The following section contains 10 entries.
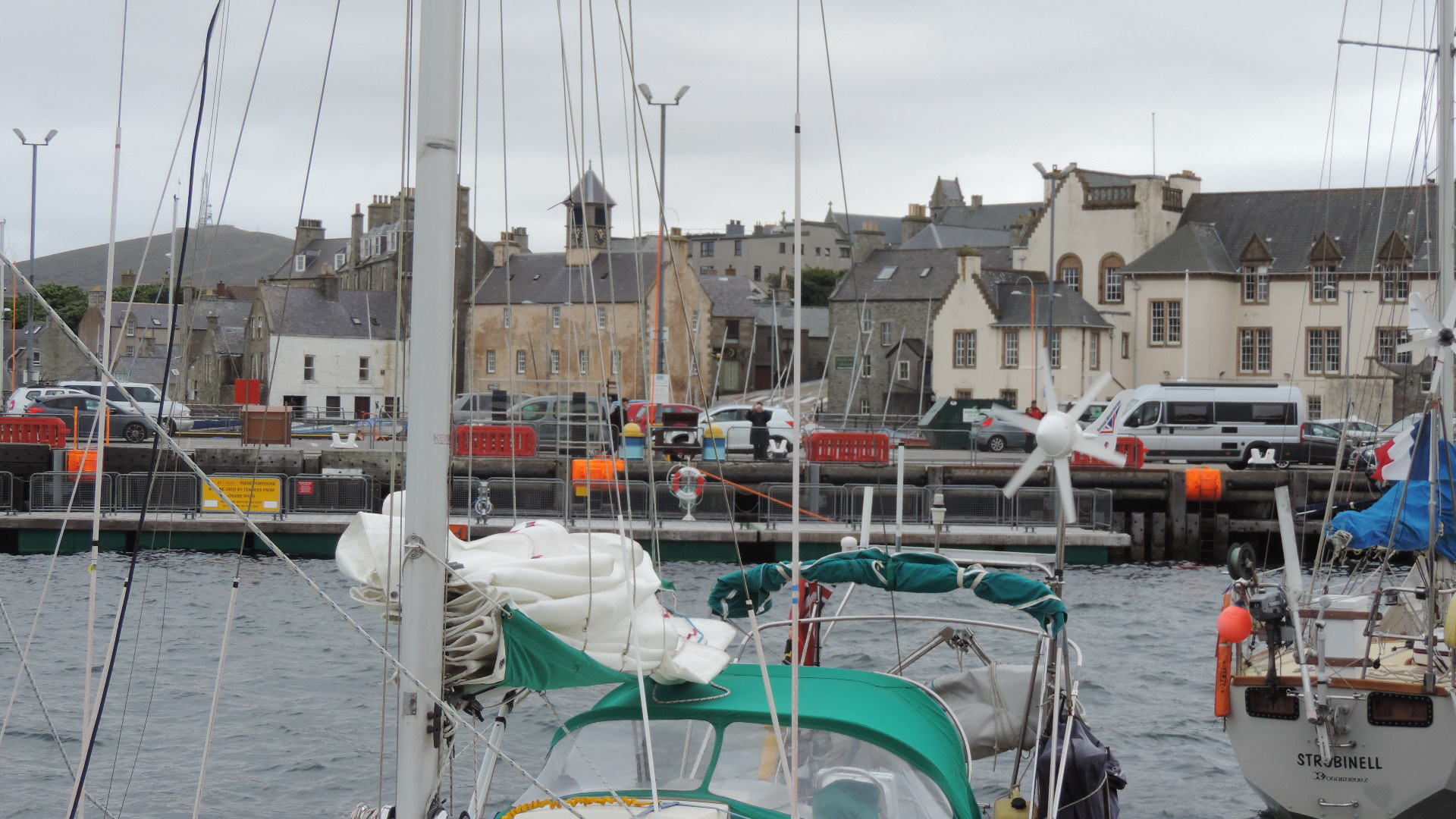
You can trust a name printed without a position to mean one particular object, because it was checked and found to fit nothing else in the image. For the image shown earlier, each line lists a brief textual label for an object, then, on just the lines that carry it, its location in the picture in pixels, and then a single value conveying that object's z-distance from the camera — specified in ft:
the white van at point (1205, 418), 139.64
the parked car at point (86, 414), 135.85
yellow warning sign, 98.54
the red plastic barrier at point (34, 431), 112.37
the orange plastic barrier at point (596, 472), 93.37
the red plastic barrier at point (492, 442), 114.83
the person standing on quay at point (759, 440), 122.11
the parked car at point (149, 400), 140.18
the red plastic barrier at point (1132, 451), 116.78
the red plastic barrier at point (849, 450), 114.73
